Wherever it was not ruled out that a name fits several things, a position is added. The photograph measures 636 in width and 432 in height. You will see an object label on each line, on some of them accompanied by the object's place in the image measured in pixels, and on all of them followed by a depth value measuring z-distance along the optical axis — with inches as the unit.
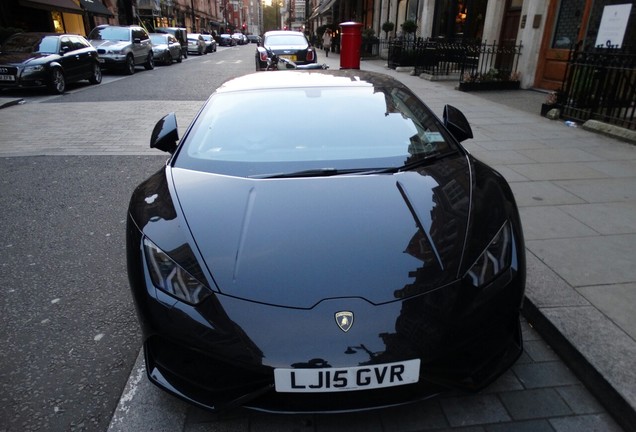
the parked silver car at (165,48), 861.3
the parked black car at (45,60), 450.0
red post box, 542.9
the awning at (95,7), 1029.5
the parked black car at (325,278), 65.5
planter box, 460.4
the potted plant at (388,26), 868.6
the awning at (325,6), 1559.1
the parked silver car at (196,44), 1304.1
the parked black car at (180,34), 1154.0
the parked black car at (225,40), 2218.8
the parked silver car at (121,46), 666.8
